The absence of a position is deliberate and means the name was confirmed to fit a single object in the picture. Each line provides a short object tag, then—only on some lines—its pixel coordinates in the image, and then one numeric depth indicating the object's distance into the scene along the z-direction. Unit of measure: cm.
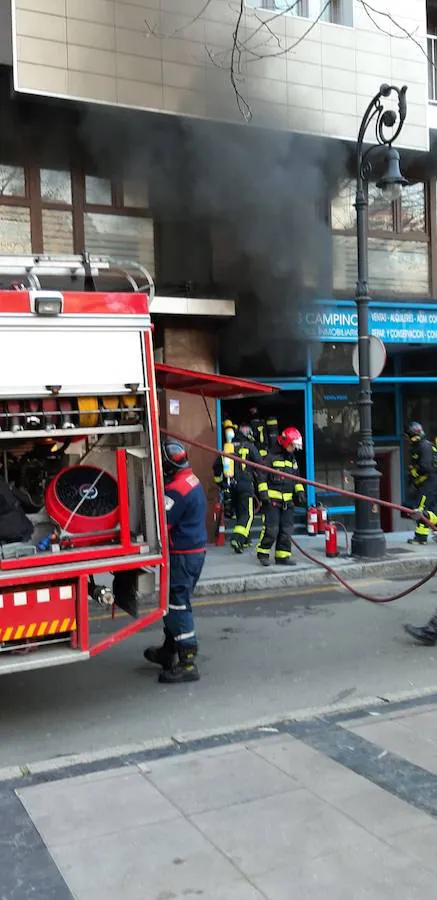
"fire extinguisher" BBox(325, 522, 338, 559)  962
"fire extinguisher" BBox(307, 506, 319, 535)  1133
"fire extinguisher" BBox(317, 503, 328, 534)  1134
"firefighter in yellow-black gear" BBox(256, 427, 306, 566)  895
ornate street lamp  952
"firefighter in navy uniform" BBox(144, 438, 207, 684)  509
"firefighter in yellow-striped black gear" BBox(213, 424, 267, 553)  1015
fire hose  565
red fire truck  425
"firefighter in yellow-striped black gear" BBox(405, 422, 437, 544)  1092
